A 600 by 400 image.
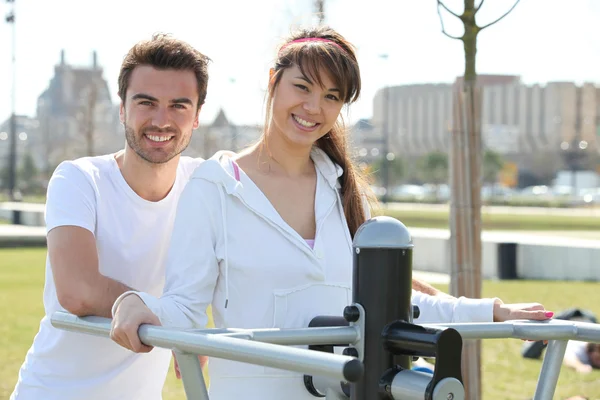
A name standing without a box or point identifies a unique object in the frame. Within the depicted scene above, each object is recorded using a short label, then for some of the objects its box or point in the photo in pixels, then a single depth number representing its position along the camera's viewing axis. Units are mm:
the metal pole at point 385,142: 38088
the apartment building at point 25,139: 74188
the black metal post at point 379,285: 1672
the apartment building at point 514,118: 78938
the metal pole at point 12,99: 31938
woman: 2152
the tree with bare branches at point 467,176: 4512
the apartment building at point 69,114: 61625
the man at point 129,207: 2807
